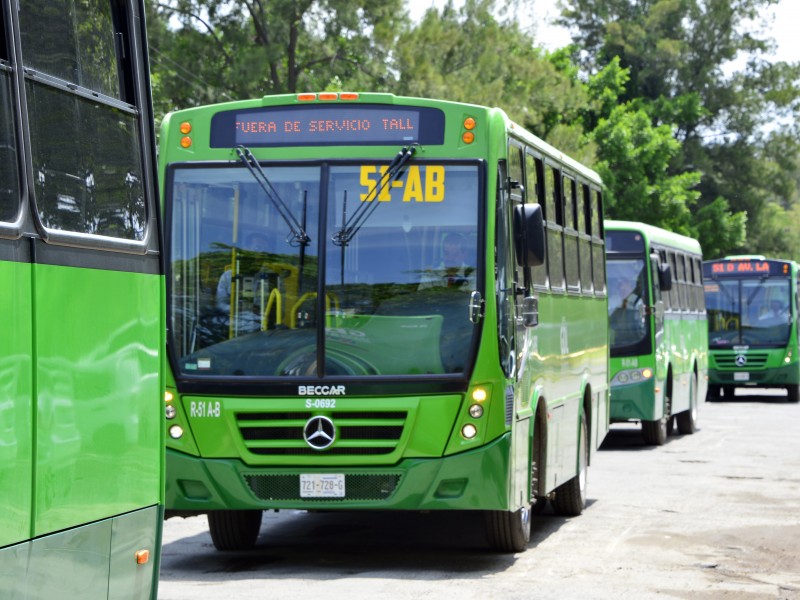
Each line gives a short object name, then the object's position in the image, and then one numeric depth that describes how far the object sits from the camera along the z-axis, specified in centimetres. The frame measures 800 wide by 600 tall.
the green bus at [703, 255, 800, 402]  3641
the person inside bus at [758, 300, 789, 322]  3659
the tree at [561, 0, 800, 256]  6131
